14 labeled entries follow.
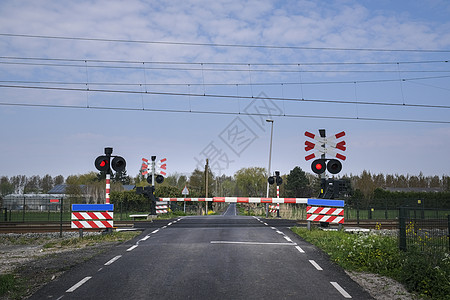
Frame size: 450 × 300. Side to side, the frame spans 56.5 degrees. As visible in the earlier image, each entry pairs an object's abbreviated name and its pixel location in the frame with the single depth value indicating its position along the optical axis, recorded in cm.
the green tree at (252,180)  10194
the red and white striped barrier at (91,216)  1498
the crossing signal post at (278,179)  2982
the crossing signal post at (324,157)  1611
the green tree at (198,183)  5784
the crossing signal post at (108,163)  1575
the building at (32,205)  3094
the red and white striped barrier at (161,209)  2725
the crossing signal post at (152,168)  2800
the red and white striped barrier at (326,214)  1549
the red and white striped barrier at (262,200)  2117
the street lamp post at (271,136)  3897
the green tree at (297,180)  8588
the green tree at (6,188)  8088
